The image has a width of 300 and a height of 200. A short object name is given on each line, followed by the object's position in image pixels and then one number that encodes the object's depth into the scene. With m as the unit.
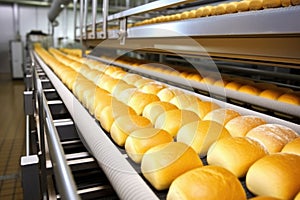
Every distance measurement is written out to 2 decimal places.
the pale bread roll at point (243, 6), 1.25
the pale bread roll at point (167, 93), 1.11
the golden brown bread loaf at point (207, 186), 0.44
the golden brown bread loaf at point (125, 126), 0.73
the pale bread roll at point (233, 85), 1.44
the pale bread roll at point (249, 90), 1.32
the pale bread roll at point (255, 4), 1.03
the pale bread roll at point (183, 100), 1.01
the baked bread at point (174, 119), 0.78
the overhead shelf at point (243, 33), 0.64
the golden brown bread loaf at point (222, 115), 0.82
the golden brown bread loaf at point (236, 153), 0.57
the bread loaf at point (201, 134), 0.66
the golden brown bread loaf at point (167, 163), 0.52
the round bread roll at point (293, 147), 0.59
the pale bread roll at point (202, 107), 0.90
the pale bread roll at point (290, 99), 1.10
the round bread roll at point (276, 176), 0.48
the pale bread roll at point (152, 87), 1.22
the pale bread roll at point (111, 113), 0.83
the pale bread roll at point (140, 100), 0.99
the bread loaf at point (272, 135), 0.65
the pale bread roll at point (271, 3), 0.83
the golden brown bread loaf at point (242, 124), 0.74
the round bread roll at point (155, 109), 0.88
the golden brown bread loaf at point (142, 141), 0.63
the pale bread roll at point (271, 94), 1.22
